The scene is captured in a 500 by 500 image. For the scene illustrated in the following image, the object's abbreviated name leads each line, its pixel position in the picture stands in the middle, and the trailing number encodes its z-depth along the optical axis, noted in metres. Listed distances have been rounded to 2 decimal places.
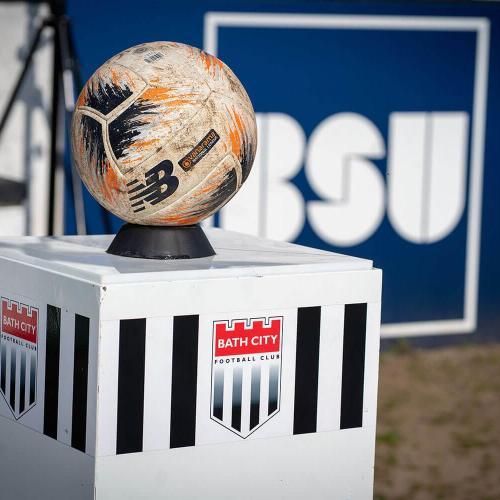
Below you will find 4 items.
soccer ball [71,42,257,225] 2.70
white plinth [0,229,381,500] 2.61
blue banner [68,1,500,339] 5.74
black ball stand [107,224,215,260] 2.86
